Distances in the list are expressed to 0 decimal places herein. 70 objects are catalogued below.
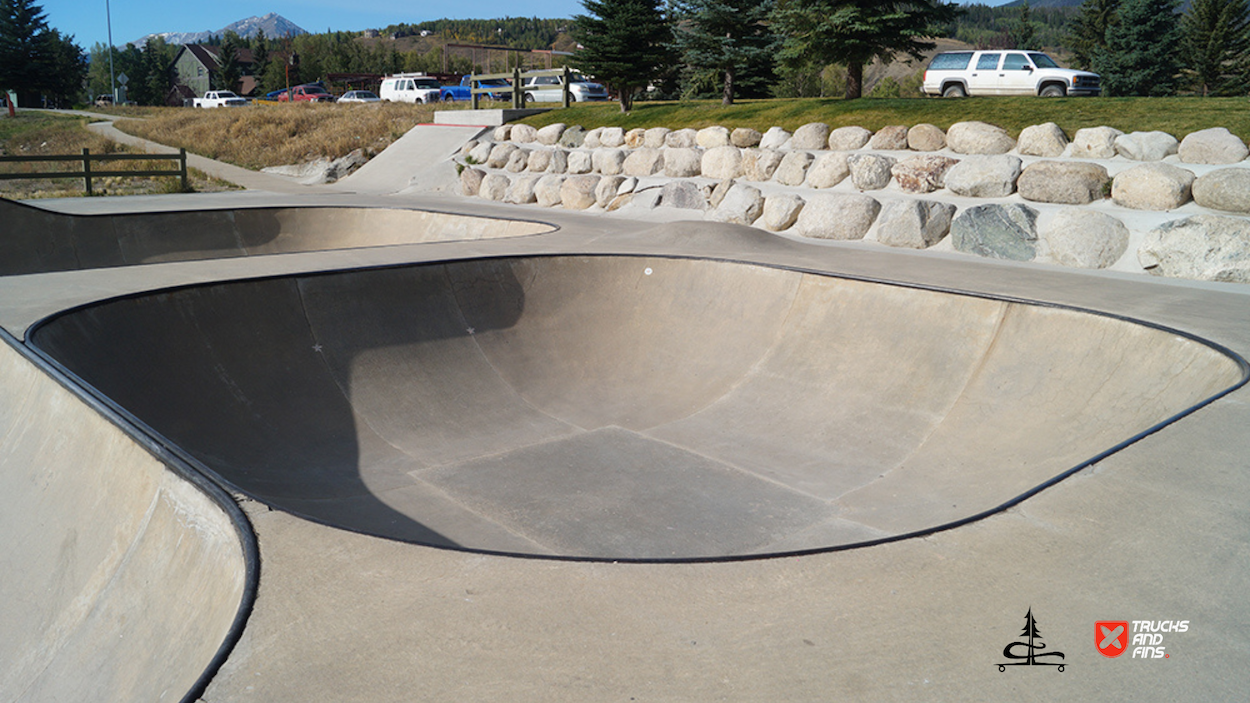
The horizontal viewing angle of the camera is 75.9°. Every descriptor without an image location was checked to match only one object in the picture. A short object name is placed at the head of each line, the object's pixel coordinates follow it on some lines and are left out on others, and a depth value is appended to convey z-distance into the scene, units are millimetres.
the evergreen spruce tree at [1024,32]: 60653
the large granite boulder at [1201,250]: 9516
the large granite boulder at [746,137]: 16297
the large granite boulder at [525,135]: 21656
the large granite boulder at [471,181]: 20844
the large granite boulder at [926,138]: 13602
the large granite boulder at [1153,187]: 10500
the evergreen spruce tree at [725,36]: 20656
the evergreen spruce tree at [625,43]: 22016
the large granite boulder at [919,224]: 12250
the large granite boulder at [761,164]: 15344
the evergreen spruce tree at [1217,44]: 33969
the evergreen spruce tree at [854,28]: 16156
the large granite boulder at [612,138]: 19281
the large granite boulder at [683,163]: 16766
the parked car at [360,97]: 44344
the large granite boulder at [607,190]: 17431
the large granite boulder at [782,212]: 13977
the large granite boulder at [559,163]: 19594
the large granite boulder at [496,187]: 19953
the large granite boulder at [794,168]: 14789
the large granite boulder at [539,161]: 19828
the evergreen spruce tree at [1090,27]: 42625
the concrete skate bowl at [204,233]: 13773
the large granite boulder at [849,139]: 14602
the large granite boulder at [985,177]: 12047
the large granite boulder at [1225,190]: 9914
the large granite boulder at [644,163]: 17562
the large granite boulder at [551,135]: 21062
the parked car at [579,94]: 34594
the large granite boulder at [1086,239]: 10531
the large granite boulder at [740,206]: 14633
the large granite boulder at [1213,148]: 10703
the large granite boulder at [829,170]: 14148
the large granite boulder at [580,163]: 19031
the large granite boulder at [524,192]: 19219
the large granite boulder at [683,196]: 15938
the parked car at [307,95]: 53416
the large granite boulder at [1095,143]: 11787
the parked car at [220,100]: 55906
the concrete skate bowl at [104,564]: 3176
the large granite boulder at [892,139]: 14078
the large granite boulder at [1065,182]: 11281
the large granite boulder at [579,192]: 17859
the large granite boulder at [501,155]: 21234
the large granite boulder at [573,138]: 20469
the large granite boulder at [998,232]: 11266
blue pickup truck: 42469
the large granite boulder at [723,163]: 15938
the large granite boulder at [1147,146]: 11359
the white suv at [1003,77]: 19281
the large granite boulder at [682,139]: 17506
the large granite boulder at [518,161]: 20656
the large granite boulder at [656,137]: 18250
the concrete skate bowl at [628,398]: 5867
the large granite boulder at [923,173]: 12992
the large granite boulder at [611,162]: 18312
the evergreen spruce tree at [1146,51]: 34844
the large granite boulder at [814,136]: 15273
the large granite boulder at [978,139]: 12844
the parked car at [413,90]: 40531
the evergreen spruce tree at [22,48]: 57000
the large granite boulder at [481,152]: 21875
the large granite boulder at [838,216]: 12984
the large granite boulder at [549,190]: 18688
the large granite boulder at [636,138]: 18672
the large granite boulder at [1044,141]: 12258
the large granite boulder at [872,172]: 13617
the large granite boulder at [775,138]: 15855
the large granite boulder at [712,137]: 16797
